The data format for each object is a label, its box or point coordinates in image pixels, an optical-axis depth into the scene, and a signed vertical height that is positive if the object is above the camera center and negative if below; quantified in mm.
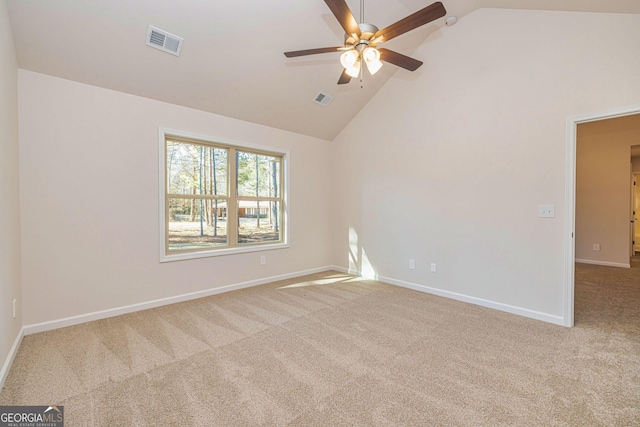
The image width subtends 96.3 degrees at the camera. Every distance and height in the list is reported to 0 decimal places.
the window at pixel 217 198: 3730 +190
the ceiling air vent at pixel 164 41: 2764 +1697
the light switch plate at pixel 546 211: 3000 -16
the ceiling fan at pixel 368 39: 2004 +1369
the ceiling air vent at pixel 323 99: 4266 +1694
